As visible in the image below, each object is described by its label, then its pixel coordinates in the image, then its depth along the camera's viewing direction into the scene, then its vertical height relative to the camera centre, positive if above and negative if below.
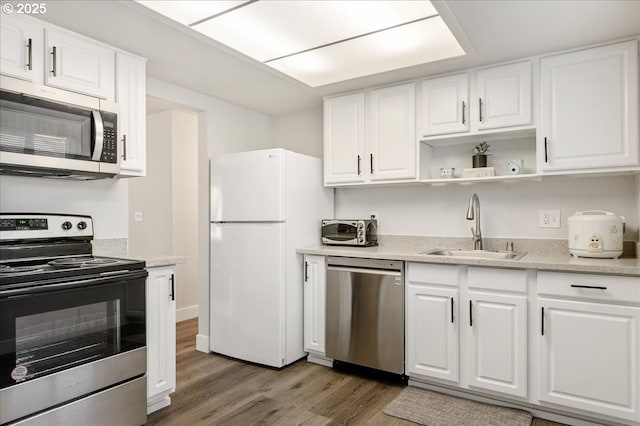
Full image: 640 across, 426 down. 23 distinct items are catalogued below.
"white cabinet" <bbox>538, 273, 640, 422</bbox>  2.08 -0.71
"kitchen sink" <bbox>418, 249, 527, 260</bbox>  2.78 -0.29
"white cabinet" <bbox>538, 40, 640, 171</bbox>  2.37 +0.64
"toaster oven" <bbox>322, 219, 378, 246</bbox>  3.30 -0.16
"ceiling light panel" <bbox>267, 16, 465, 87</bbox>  2.63 +1.17
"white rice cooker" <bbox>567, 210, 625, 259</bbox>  2.32 -0.13
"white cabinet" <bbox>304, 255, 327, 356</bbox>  3.16 -0.72
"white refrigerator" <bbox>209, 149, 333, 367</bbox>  3.10 -0.30
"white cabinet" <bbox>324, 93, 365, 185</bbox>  3.35 +0.64
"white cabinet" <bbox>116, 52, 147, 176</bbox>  2.52 +0.65
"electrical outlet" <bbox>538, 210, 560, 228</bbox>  2.81 -0.04
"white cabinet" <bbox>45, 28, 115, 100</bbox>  2.19 +0.86
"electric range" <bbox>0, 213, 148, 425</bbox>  1.75 -0.56
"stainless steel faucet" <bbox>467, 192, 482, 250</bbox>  2.95 -0.08
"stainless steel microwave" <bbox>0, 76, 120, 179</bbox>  1.95 +0.42
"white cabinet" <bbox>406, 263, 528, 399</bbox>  2.37 -0.72
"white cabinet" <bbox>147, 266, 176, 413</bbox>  2.34 -0.74
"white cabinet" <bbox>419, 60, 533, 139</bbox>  2.66 +0.79
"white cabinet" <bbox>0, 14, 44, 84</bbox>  2.00 +0.85
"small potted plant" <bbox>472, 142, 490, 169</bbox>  2.98 +0.44
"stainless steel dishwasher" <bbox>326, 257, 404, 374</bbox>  2.77 -0.72
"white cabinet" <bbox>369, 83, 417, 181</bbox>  3.09 +0.63
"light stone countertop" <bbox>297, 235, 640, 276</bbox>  2.15 -0.28
